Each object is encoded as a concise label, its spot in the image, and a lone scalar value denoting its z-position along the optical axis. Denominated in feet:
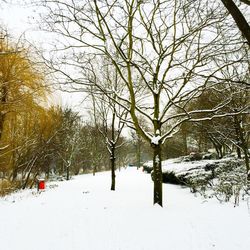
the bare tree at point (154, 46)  24.30
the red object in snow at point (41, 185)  46.26
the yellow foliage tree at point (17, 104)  31.94
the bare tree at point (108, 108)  45.39
